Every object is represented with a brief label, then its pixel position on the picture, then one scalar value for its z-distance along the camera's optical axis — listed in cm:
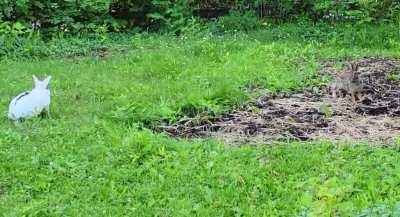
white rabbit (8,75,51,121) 538
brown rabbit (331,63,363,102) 599
